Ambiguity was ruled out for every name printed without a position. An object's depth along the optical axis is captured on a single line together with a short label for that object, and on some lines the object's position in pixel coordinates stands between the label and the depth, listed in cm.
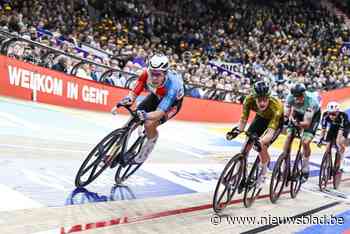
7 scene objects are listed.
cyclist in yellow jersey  712
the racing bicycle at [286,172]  828
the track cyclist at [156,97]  637
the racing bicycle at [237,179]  678
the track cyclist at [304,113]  833
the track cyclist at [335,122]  1039
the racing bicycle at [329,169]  1041
